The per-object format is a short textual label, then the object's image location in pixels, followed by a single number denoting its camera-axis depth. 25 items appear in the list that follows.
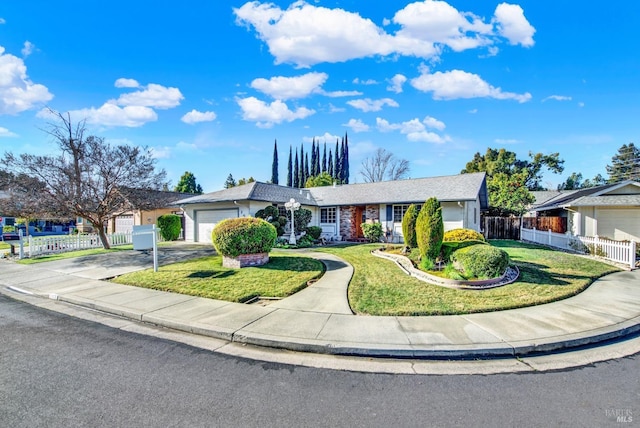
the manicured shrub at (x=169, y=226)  20.19
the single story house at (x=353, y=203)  16.34
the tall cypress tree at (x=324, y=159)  52.19
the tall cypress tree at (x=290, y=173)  53.66
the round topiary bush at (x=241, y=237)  9.45
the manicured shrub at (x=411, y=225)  10.55
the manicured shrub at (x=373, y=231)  18.14
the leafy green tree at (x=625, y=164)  49.09
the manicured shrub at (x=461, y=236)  10.01
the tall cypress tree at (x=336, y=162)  52.31
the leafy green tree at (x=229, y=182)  55.01
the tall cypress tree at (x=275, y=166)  52.84
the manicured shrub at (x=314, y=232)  18.12
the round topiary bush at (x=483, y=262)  7.57
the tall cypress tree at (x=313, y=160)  52.66
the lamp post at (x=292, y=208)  15.83
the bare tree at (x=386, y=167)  47.09
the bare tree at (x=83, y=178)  12.67
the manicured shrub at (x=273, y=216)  15.94
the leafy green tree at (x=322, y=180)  37.22
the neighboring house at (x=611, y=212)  14.82
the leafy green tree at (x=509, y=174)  23.14
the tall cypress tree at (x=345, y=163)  51.90
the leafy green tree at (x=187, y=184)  43.50
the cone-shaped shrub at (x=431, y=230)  8.50
